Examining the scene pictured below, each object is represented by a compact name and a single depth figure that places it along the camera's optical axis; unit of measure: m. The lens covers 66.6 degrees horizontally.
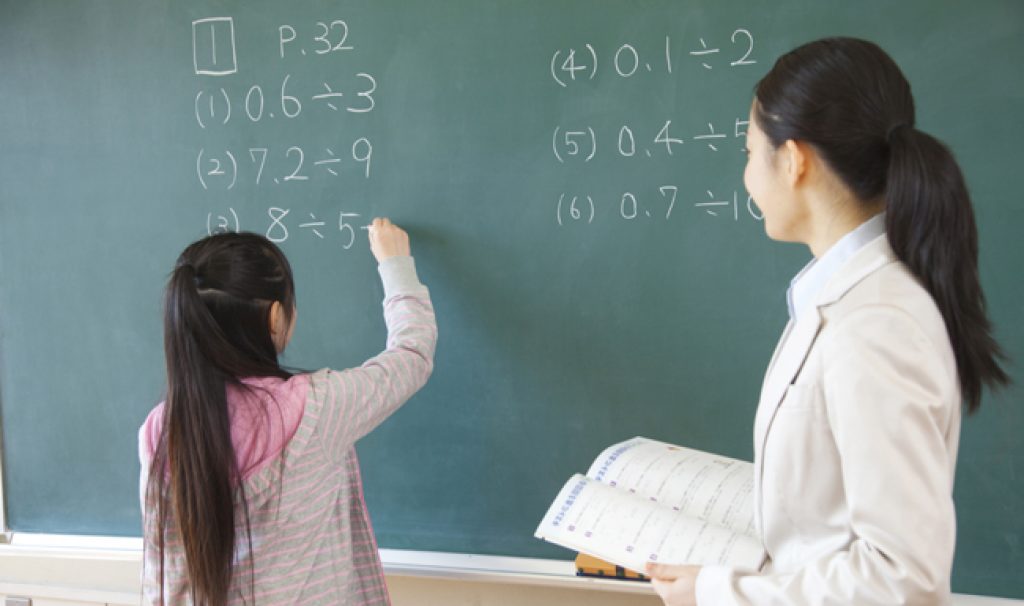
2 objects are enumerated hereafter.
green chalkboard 1.62
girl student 1.33
